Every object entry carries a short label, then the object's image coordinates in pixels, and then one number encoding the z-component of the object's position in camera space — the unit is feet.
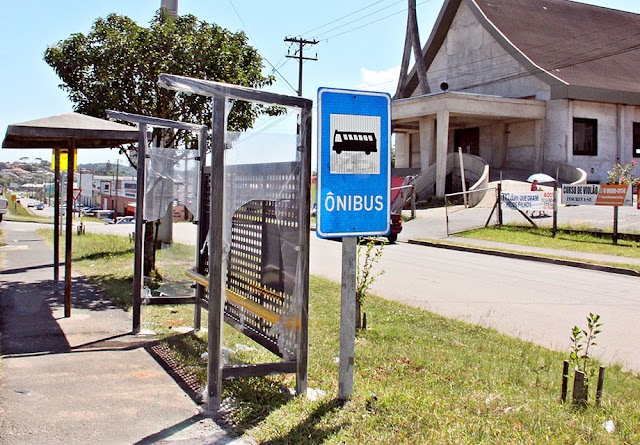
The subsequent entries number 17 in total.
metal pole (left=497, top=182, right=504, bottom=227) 81.94
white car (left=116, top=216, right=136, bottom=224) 172.33
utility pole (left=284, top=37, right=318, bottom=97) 144.25
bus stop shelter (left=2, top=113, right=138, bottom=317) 24.68
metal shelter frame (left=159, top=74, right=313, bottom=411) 16.11
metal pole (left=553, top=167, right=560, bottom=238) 72.84
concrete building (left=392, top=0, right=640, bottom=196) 134.82
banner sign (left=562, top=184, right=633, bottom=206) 66.59
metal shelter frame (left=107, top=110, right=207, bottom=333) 24.41
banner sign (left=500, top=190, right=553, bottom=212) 79.66
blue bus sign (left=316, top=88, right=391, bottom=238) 15.56
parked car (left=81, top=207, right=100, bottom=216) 292.79
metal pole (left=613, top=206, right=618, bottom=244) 66.49
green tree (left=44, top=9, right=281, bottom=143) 37.45
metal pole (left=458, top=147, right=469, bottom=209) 106.86
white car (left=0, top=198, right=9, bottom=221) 116.44
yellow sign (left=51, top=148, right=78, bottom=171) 39.36
